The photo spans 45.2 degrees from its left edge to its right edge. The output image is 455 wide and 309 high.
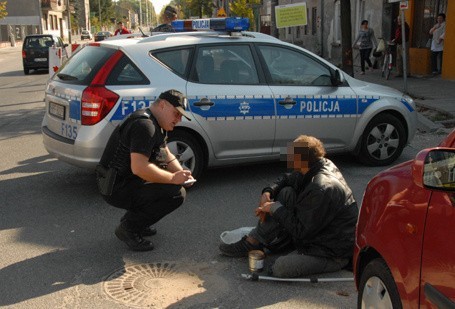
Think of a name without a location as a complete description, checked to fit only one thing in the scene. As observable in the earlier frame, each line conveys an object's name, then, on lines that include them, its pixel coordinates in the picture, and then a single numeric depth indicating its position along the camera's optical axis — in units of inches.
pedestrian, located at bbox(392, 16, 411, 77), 636.7
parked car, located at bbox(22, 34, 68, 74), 922.1
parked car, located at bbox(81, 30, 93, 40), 3053.6
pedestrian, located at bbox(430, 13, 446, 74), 599.4
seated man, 150.7
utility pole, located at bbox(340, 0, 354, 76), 515.5
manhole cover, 148.0
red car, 87.1
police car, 223.3
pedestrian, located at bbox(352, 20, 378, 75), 712.7
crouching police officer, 166.6
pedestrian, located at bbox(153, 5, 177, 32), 444.1
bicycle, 633.0
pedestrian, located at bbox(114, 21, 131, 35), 534.1
